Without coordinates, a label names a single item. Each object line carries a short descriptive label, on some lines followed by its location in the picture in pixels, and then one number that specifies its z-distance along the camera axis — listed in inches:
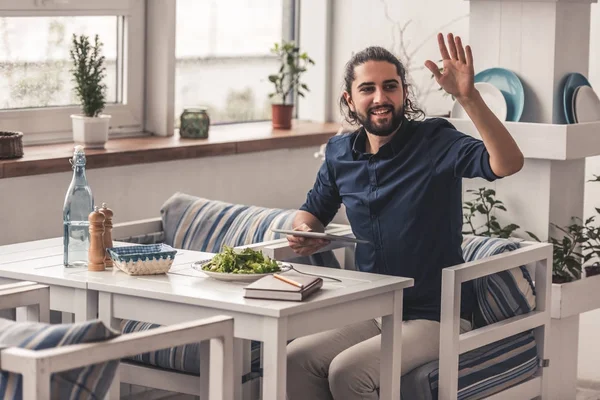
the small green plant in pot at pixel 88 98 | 210.1
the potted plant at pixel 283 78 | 258.1
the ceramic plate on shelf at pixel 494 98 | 194.5
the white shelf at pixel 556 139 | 186.6
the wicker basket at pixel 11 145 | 191.5
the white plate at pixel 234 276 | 138.1
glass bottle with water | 148.4
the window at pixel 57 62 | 209.9
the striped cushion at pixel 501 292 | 167.7
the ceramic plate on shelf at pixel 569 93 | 192.2
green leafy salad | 140.2
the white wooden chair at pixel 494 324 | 149.0
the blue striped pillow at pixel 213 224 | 189.0
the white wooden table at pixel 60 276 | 140.2
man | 153.9
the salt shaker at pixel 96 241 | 145.3
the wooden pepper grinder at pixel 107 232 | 147.1
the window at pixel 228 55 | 249.5
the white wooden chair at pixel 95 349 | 100.1
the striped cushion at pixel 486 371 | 151.3
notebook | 127.9
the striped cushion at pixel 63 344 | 102.5
